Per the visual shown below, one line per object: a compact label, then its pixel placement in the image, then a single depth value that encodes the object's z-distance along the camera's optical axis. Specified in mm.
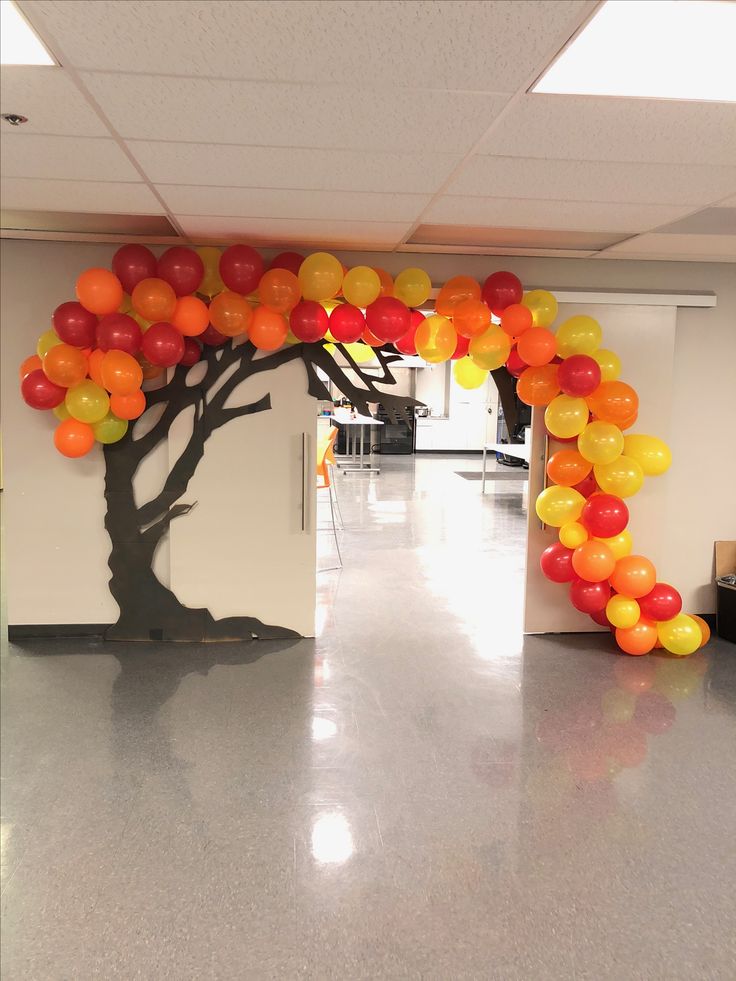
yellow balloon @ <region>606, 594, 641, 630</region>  4035
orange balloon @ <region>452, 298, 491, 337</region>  3875
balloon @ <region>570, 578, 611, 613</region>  4039
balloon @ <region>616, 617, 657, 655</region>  4090
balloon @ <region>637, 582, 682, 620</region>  4055
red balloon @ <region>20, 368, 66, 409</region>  3740
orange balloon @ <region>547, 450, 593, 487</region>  4078
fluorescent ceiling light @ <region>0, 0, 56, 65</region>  1587
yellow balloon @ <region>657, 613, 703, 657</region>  4102
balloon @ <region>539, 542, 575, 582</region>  4062
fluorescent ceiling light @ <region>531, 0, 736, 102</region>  1600
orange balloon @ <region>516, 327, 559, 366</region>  3842
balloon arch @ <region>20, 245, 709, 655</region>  3682
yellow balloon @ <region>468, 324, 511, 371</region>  3867
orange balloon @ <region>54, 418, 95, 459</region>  3836
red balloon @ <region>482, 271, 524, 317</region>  3971
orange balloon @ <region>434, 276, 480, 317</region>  3996
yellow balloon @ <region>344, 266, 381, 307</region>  3762
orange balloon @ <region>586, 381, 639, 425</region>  3898
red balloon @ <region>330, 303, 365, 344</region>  3879
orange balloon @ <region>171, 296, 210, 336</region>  3695
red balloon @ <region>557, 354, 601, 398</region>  3771
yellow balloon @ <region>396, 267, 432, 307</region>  3890
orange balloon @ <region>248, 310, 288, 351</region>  3789
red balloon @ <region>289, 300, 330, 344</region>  3771
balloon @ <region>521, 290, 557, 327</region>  3971
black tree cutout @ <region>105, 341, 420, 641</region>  4125
